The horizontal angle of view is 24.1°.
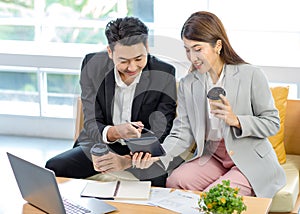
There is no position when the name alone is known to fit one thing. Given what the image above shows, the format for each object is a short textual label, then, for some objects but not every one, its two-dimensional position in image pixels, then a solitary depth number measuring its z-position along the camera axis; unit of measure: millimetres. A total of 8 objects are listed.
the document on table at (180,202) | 2529
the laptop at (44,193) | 2412
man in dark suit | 2912
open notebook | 2664
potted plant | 2297
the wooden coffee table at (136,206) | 2531
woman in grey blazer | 2982
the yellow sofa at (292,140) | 3158
